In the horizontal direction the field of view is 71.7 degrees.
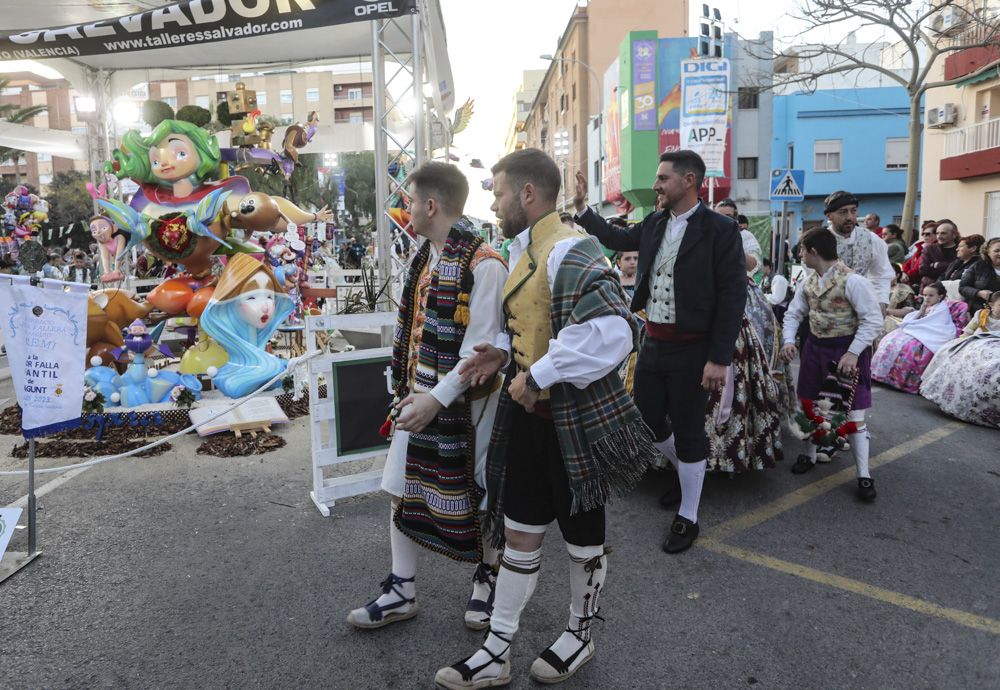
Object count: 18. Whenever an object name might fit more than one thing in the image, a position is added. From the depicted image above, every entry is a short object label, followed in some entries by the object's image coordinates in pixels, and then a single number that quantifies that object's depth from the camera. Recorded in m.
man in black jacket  3.42
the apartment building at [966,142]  17.28
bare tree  13.29
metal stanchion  3.34
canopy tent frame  7.00
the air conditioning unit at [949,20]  13.96
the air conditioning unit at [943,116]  19.02
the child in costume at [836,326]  4.12
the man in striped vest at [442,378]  2.41
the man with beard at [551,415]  2.13
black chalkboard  4.20
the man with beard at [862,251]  4.59
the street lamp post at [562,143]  32.12
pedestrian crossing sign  10.76
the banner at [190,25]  5.79
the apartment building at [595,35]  38.28
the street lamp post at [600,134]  33.80
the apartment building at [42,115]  62.62
